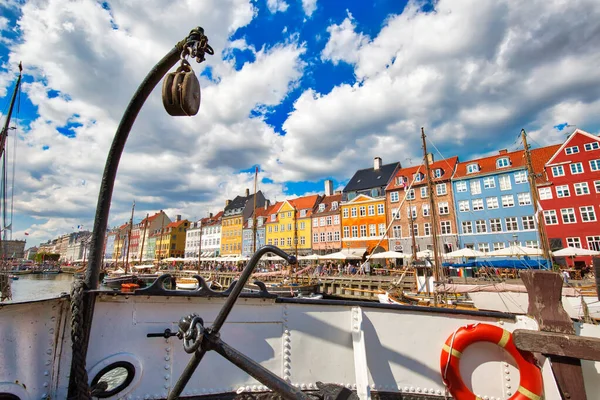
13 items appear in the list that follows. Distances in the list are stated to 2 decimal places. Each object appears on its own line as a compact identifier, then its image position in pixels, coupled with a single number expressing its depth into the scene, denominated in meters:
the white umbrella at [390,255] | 26.24
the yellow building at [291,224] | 46.94
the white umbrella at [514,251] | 19.14
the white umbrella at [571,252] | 20.11
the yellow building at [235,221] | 58.69
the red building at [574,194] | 27.61
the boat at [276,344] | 2.14
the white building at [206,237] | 63.22
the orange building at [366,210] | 39.53
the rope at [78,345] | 1.92
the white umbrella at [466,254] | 21.18
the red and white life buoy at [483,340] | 2.87
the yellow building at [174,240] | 75.56
